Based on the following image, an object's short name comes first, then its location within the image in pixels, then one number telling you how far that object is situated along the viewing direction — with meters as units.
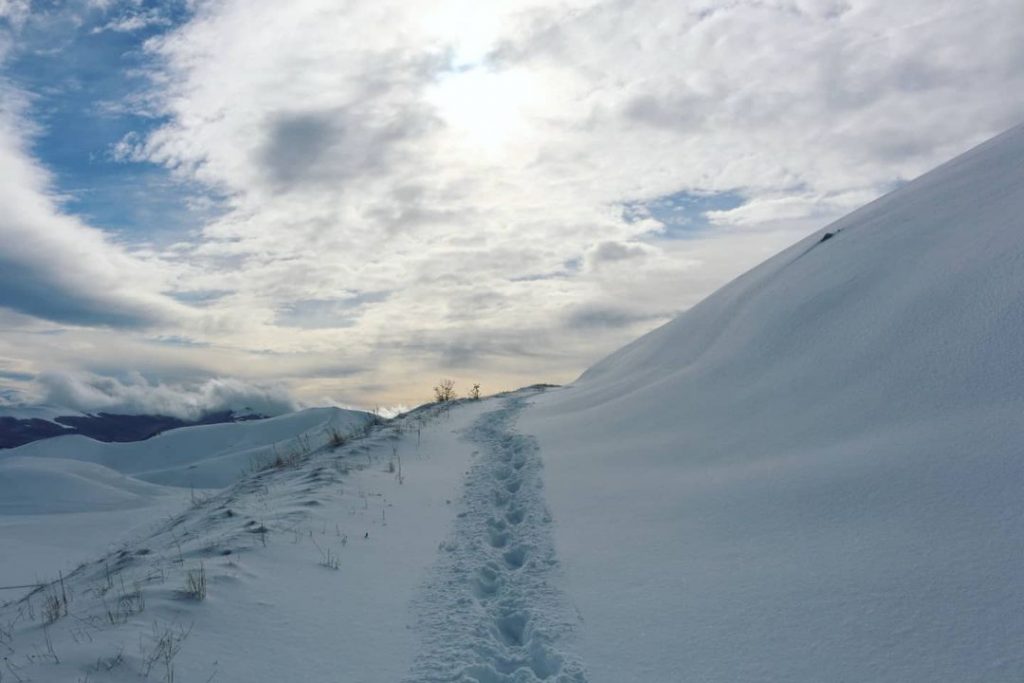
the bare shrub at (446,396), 21.12
